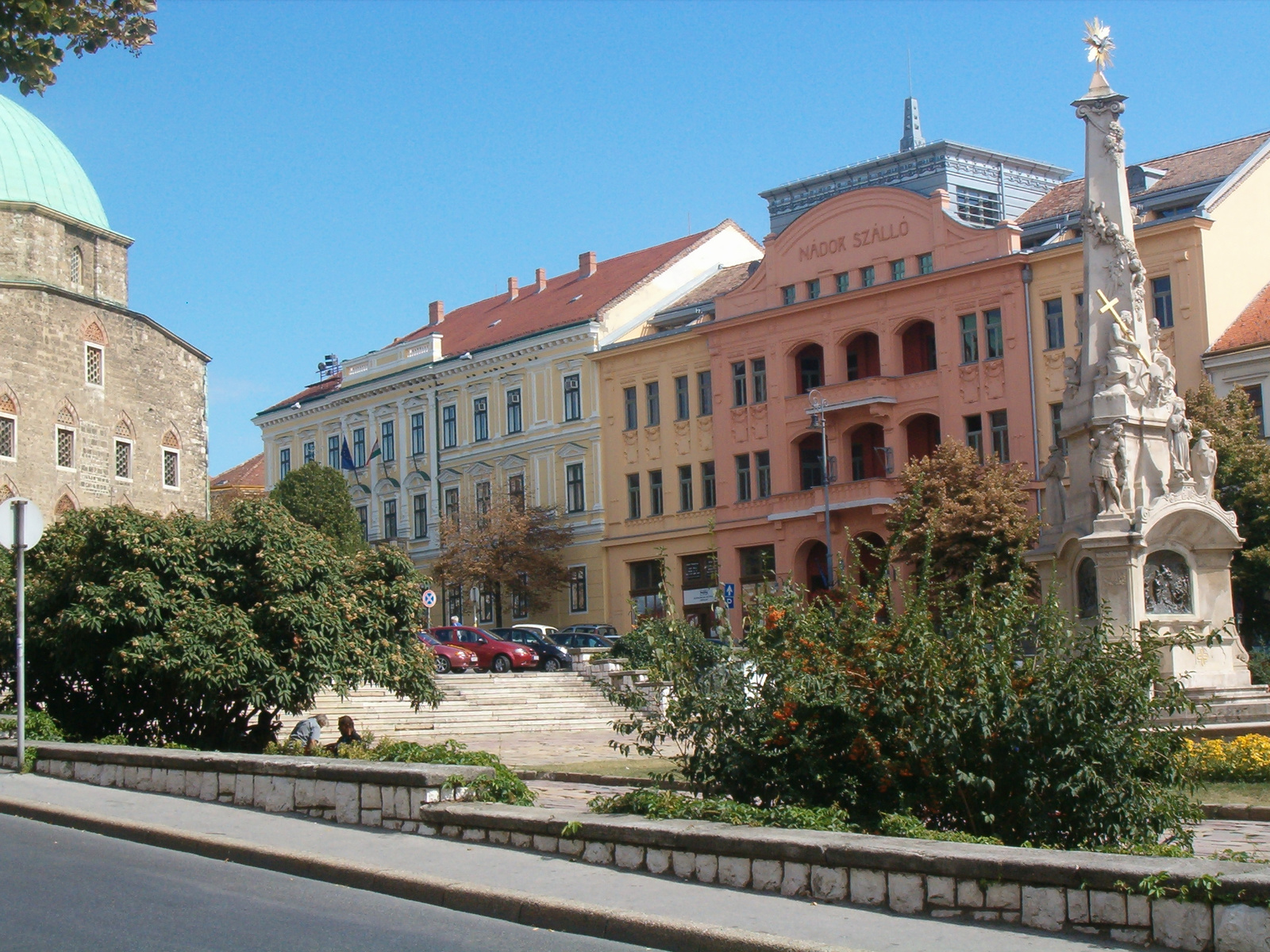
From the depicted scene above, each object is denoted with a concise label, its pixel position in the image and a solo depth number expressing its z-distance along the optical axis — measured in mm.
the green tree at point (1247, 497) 34531
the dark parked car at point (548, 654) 44281
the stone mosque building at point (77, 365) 44156
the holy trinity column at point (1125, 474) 20250
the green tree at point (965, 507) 39375
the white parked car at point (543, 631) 46091
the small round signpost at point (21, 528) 15836
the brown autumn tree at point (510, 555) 55844
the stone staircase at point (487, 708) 31047
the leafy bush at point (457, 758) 11109
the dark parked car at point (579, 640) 46000
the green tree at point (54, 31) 12188
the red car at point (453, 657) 42031
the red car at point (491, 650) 43938
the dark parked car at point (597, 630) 47438
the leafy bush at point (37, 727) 18281
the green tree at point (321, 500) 54188
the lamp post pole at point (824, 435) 46094
